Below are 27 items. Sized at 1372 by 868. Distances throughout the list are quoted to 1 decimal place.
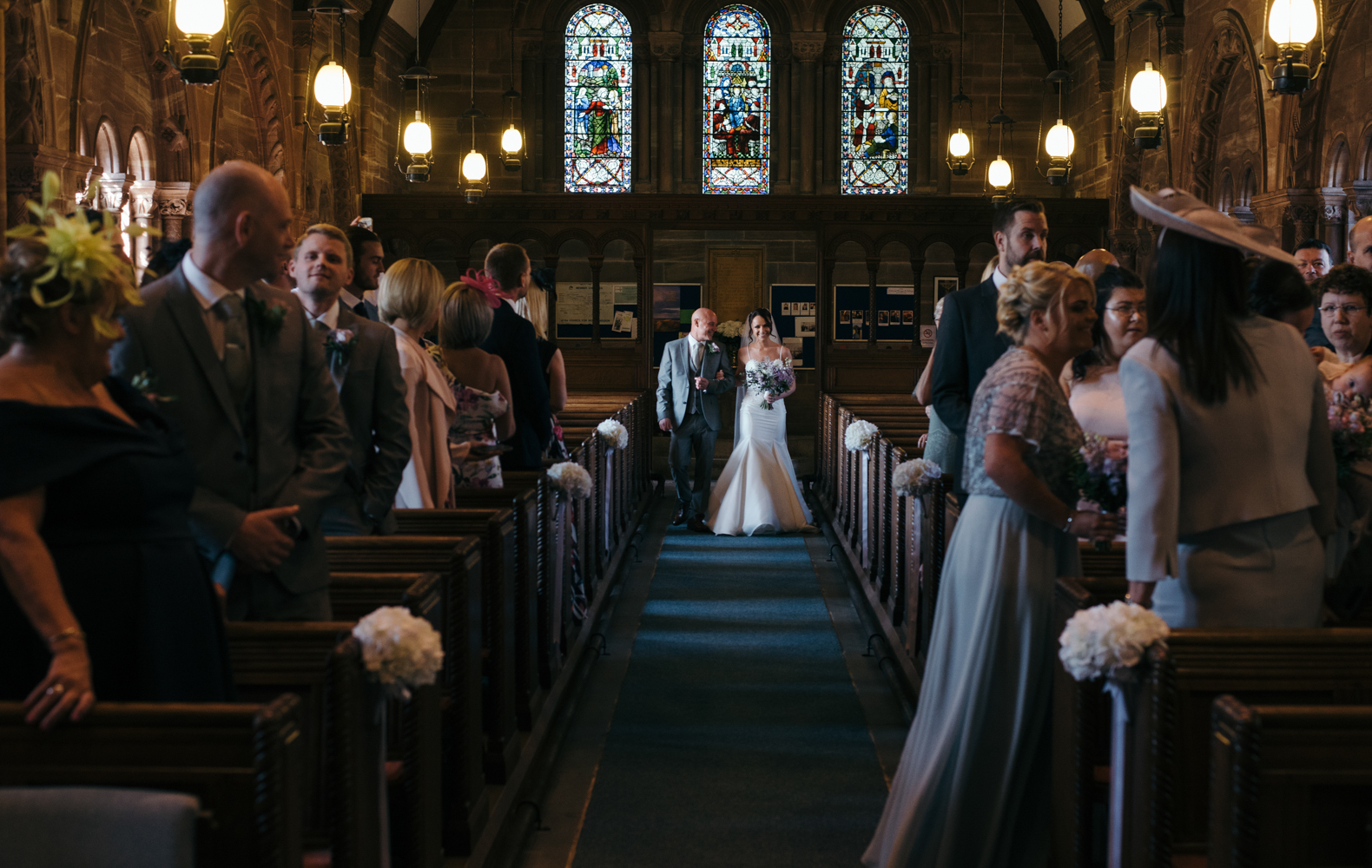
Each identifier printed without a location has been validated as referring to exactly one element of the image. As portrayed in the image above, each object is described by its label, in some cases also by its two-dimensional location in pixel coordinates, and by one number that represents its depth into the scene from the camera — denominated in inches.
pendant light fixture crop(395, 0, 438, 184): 399.2
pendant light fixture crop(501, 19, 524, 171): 446.3
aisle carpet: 132.0
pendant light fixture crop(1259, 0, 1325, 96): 212.7
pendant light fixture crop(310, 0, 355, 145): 302.0
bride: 343.3
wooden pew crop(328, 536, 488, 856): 113.3
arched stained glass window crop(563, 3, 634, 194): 565.9
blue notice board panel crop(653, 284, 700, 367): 569.6
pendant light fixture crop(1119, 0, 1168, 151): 298.8
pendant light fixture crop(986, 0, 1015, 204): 420.5
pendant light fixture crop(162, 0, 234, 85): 207.9
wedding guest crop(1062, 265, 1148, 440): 132.3
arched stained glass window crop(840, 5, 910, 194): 567.5
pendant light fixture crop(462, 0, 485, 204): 423.2
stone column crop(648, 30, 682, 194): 557.9
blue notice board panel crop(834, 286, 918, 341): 529.7
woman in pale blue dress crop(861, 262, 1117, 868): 103.3
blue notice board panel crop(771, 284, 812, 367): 565.3
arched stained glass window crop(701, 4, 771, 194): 566.6
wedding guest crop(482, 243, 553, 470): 187.3
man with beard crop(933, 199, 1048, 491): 146.0
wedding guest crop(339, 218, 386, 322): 178.2
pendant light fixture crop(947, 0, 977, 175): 486.0
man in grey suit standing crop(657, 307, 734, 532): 345.1
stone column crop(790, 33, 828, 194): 557.9
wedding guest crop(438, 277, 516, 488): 168.1
